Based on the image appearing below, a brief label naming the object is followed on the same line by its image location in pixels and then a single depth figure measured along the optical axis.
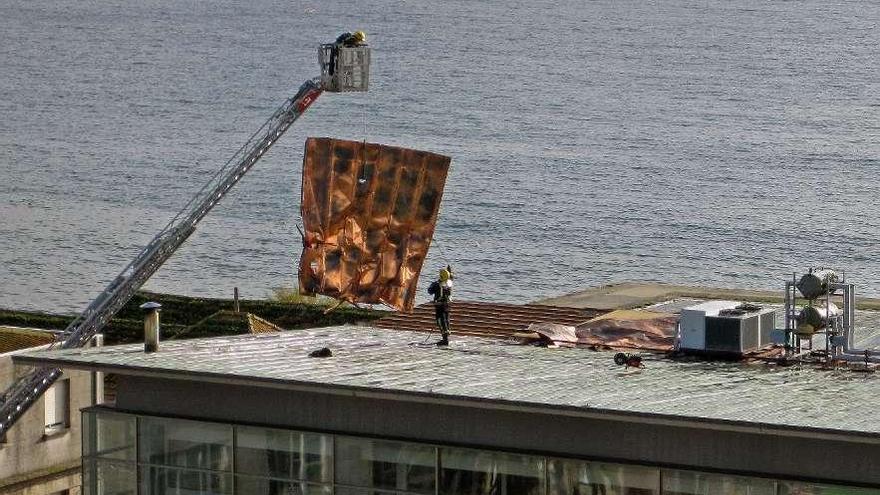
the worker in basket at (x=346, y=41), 65.81
